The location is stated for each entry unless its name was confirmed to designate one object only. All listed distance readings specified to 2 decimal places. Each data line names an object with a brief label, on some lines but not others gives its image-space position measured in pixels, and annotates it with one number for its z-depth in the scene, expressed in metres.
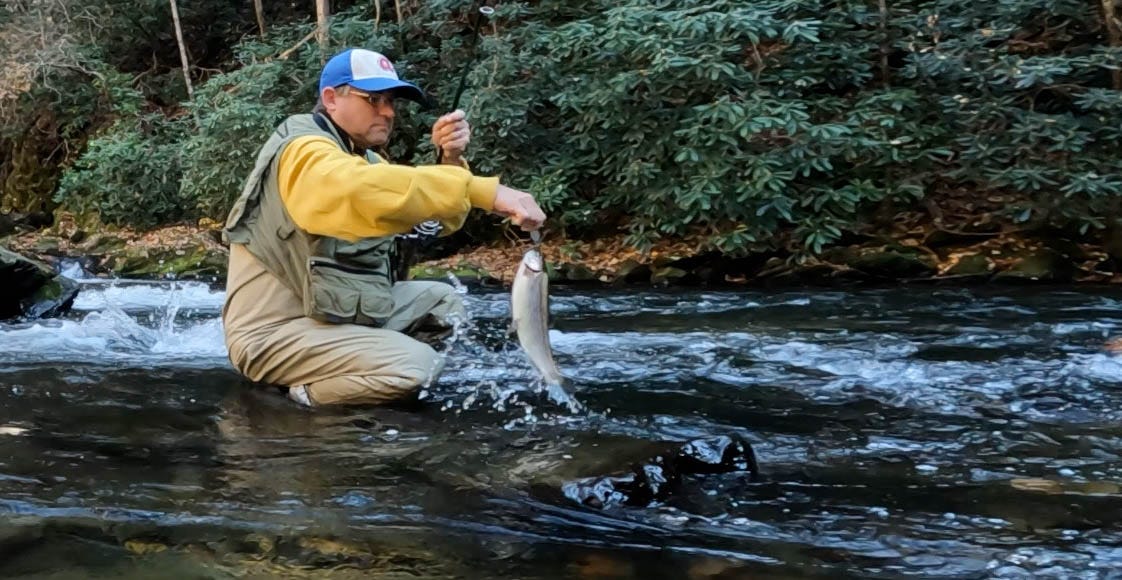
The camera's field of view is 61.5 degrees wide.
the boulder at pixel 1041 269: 8.43
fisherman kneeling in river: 3.67
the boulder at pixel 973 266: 8.77
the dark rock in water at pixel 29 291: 7.50
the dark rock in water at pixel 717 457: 3.19
